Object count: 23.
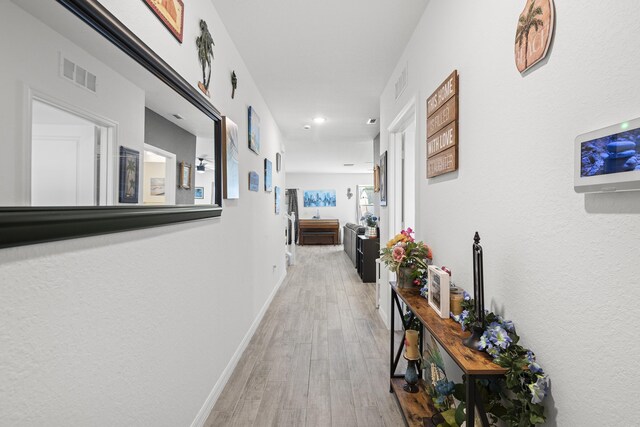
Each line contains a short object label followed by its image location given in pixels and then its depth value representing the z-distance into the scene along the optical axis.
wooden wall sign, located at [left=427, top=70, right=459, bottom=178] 1.50
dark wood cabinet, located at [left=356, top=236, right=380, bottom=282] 4.99
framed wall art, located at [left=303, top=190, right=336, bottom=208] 11.70
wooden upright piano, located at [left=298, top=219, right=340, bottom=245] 10.55
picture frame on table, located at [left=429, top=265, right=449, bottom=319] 1.35
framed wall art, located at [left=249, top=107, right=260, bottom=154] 2.87
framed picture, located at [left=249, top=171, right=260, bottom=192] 2.88
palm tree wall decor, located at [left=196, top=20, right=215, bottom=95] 1.70
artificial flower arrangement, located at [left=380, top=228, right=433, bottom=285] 1.83
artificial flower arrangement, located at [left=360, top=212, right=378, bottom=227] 5.64
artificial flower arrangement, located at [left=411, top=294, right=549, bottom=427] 0.86
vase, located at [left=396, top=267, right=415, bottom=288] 1.85
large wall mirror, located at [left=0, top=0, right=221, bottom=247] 0.61
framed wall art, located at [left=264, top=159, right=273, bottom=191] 3.69
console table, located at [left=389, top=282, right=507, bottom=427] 0.92
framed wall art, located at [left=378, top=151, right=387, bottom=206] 3.29
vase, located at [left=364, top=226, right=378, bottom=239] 5.14
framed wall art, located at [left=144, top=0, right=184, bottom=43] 1.21
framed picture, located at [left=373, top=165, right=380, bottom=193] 3.87
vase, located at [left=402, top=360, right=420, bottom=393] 1.90
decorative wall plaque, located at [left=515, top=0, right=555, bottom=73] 0.87
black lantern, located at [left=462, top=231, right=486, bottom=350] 1.05
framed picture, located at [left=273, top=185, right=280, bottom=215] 4.52
